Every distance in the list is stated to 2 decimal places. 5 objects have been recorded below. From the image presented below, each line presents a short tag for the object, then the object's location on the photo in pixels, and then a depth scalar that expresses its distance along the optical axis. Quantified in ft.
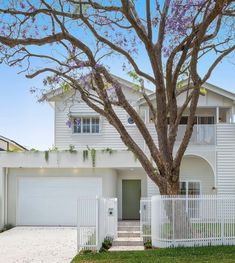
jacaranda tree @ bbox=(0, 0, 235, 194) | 30.79
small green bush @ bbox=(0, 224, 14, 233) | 45.15
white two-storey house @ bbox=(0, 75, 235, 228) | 46.24
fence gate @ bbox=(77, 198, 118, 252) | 30.02
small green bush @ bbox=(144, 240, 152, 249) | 32.08
